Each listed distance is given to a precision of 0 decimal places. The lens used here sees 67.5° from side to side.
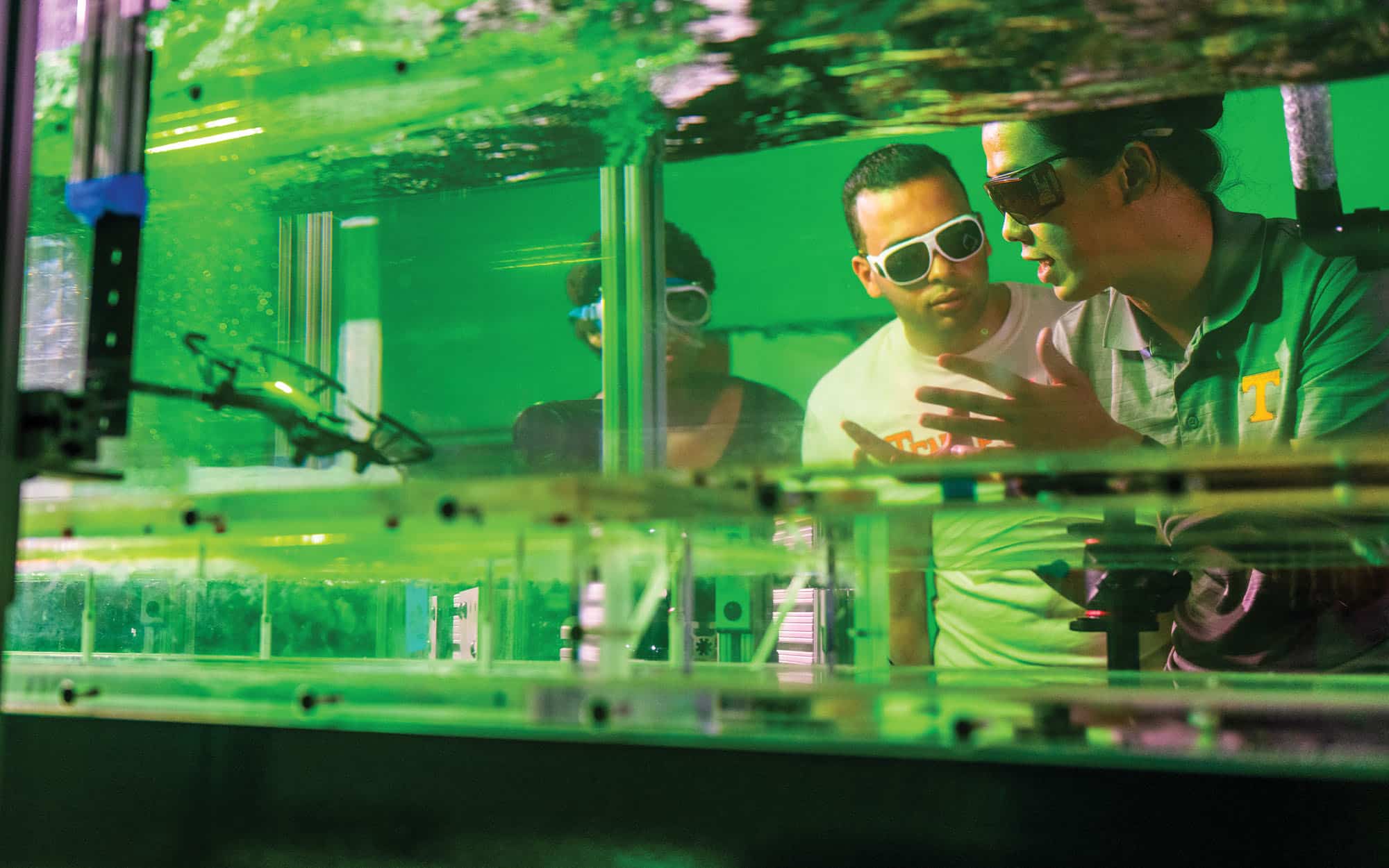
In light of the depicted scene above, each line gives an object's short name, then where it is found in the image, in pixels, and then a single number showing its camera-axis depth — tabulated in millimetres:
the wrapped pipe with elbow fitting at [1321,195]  1918
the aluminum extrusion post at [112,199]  899
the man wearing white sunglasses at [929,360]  2055
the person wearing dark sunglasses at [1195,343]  1903
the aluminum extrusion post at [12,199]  706
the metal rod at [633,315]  2301
